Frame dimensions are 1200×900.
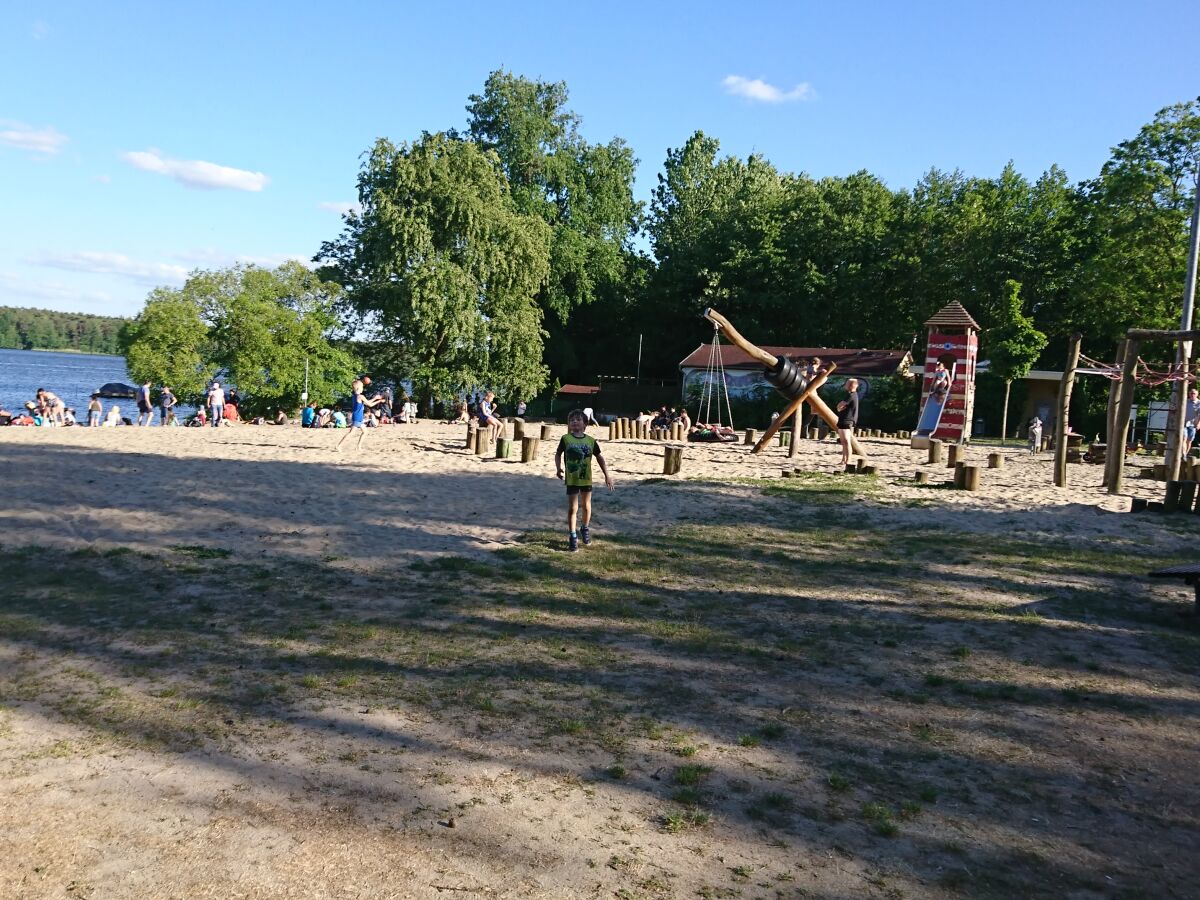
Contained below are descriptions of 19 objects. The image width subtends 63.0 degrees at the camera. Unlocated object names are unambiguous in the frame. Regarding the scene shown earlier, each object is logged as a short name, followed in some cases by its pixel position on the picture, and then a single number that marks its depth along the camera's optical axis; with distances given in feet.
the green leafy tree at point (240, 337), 131.54
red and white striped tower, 102.68
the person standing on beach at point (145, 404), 100.32
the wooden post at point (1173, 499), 48.42
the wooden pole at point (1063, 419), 59.26
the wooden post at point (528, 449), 66.08
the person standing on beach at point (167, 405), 106.42
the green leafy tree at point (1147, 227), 117.39
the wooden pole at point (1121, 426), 54.39
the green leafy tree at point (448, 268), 129.70
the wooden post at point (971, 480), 57.21
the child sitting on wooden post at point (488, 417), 83.51
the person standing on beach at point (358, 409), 66.54
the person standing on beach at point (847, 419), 68.82
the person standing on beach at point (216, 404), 95.45
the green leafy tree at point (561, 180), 164.25
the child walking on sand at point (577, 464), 34.30
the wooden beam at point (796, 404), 70.85
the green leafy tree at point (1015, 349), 114.83
